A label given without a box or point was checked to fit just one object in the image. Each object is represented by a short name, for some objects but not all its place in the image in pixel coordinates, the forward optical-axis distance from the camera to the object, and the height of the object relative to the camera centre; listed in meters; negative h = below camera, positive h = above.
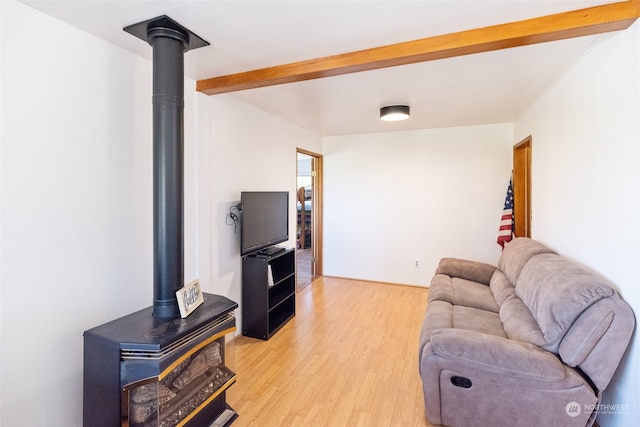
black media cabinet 2.93 -0.90
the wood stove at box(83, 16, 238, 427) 1.41 -0.63
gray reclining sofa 1.52 -0.81
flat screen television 2.86 -0.14
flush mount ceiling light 3.12 +0.95
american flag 3.84 -0.21
